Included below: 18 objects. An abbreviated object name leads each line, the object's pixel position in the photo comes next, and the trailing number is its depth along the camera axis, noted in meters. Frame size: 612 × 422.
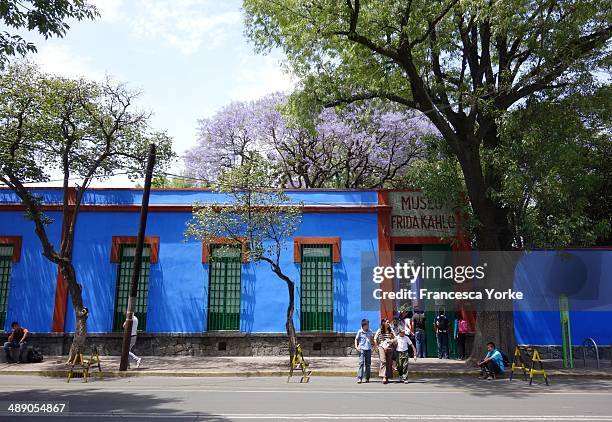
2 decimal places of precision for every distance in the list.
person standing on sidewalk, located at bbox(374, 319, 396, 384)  12.15
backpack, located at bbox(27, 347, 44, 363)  14.91
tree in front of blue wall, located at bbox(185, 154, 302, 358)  14.27
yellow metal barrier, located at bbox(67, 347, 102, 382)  12.27
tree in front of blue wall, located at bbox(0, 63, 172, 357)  14.32
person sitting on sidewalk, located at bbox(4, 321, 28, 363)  14.92
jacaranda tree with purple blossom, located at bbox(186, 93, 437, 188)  27.61
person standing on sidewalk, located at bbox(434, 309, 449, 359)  16.06
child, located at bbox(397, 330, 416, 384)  12.29
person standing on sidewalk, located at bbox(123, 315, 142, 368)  14.01
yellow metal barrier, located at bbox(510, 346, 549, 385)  11.76
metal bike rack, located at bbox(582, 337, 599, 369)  14.35
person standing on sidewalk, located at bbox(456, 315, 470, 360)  15.86
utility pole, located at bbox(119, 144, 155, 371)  13.66
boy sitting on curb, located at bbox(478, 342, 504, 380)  12.50
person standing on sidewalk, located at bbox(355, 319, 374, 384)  12.13
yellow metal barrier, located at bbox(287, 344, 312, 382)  12.26
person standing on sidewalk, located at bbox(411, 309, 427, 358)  16.36
